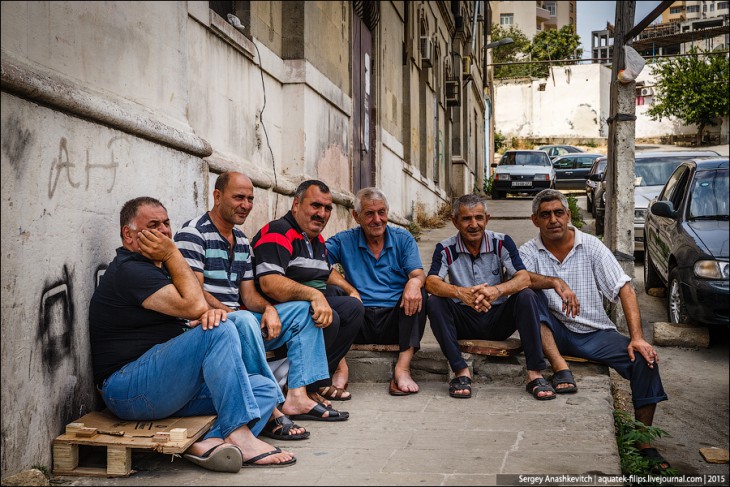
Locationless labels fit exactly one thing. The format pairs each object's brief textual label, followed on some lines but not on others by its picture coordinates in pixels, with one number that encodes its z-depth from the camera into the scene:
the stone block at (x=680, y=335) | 7.52
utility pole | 8.00
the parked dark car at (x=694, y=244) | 6.95
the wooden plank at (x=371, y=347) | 5.70
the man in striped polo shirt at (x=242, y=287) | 4.59
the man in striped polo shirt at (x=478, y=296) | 5.32
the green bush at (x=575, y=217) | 14.67
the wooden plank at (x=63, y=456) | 3.64
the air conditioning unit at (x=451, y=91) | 22.33
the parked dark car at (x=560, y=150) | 34.72
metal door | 11.27
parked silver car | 11.66
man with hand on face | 3.73
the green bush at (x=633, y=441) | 4.46
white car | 23.48
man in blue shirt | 5.54
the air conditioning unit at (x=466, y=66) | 25.42
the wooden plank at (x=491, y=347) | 5.57
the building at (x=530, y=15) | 72.38
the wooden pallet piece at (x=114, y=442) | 3.59
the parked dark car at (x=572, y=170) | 27.16
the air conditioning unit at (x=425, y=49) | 17.23
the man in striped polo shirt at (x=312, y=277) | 4.79
